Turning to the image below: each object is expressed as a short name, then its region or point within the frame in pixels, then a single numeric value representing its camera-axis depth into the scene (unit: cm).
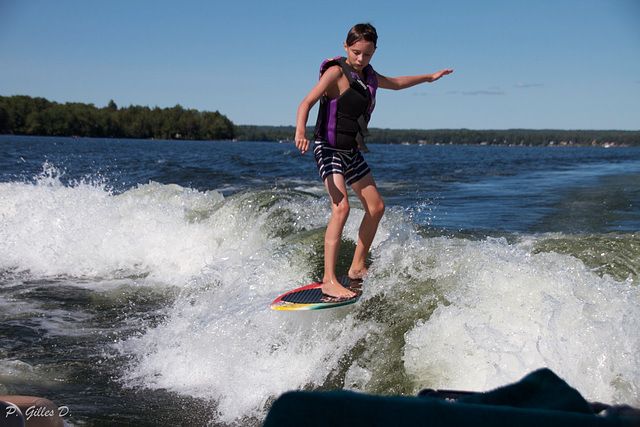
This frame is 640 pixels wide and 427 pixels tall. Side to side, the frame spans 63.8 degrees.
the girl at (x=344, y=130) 436
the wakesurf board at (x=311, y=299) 449
